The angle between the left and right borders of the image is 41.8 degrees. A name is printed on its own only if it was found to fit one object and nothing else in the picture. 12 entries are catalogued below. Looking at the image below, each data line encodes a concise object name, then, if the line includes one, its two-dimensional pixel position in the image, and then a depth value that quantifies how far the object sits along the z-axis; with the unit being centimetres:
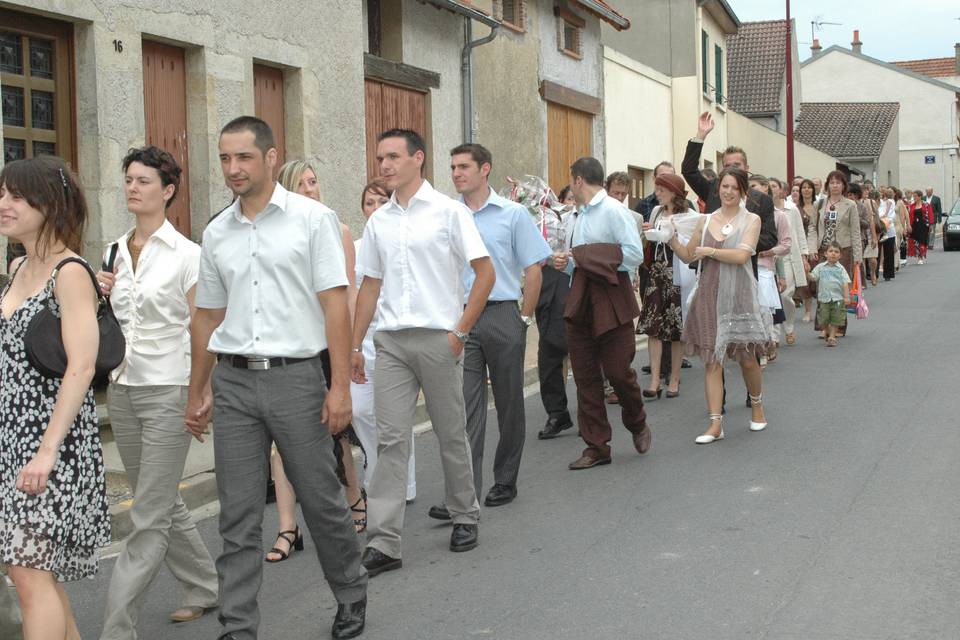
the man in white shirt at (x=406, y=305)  573
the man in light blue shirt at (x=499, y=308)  673
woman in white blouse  469
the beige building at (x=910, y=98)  6731
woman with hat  1058
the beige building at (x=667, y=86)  2502
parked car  3600
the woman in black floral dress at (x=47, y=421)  393
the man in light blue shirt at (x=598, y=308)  786
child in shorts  1427
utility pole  2978
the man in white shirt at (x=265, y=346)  452
